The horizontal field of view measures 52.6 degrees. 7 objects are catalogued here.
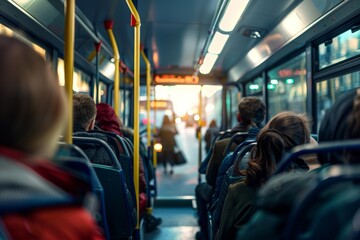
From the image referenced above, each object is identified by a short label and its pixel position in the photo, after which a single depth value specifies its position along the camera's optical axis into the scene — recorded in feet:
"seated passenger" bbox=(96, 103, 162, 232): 10.23
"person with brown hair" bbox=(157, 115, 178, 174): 29.45
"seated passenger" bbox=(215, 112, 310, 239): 5.57
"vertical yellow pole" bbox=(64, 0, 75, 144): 4.75
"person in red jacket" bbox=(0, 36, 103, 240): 2.19
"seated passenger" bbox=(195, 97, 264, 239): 10.83
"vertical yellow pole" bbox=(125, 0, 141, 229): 8.52
